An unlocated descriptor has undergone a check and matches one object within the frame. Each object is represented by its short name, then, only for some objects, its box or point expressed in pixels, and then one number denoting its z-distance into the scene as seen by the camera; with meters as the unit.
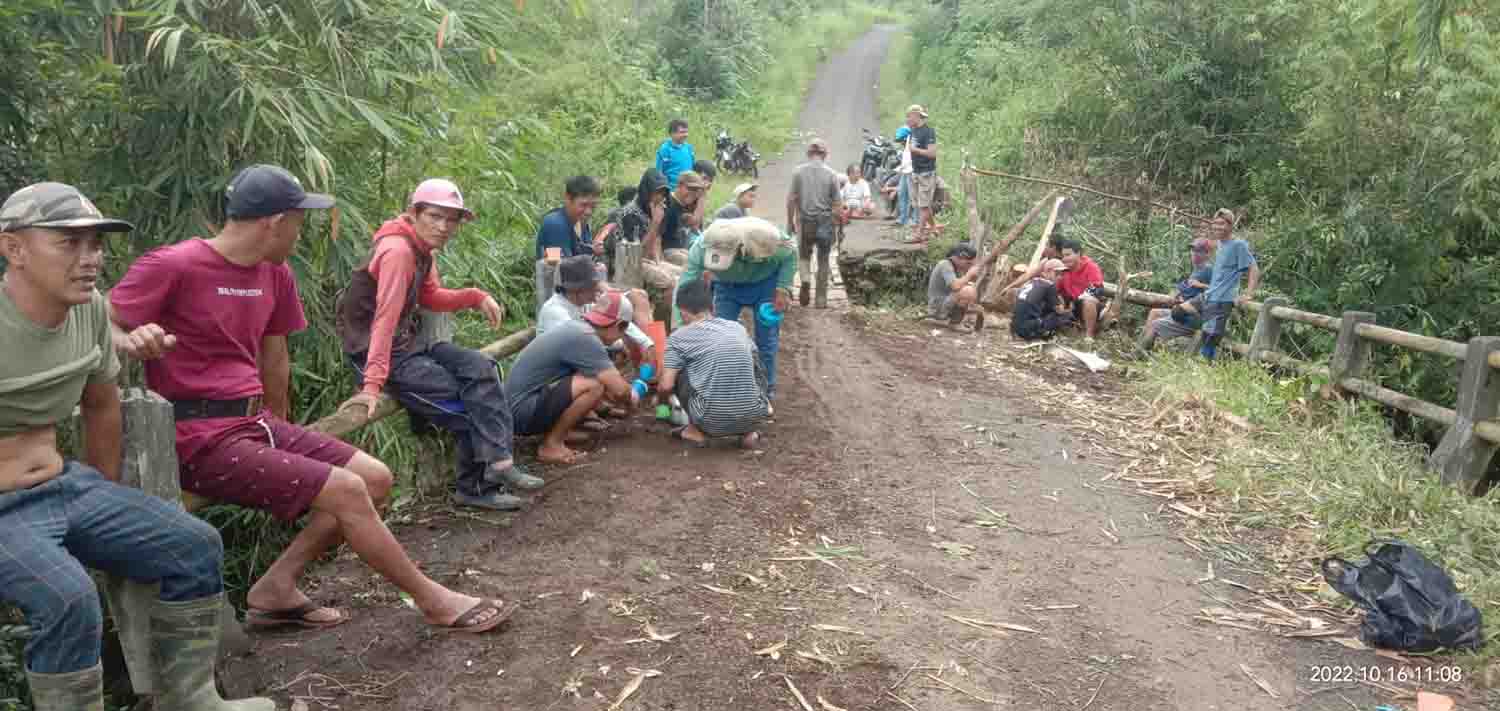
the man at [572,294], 5.89
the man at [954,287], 11.66
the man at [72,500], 2.63
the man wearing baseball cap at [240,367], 3.33
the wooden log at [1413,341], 7.19
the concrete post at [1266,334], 9.80
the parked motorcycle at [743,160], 21.91
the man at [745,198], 9.88
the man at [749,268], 6.40
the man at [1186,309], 11.06
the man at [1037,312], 11.12
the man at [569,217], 7.38
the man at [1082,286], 11.51
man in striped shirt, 6.05
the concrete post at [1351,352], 8.44
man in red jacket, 4.45
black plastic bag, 4.31
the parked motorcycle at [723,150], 21.69
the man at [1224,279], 10.46
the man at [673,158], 11.93
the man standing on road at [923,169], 15.37
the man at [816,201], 11.48
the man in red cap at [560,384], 5.73
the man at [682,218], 9.62
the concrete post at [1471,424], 7.07
